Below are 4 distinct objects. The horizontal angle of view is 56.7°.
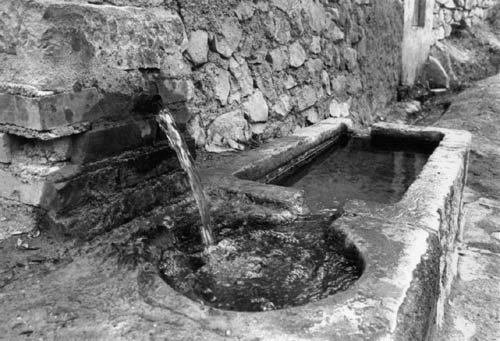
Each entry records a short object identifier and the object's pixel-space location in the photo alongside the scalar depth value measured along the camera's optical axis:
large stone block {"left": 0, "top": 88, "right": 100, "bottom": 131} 1.42
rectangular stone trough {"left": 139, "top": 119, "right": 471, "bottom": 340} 1.10
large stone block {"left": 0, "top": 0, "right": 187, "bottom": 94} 1.45
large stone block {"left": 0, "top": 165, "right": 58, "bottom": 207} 1.49
